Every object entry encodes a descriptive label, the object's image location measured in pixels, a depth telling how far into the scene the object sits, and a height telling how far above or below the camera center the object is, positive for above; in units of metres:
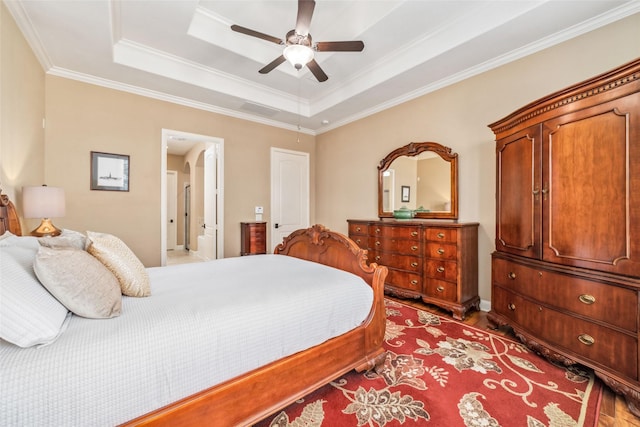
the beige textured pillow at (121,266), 1.45 -0.29
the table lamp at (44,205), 2.33 +0.08
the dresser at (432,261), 2.87 -0.55
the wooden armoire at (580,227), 1.62 -0.09
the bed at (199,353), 0.88 -0.57
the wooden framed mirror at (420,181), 3.39 +0.46
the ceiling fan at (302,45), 2.21 +1.51
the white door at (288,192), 4.98 +0.42
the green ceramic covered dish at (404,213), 3.68 +0.02
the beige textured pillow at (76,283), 1.11 -0.30
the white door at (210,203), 4.43 +0.18
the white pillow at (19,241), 1.29 -0.14
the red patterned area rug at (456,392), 1.48 -1.12
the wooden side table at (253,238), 4.43 -0.40
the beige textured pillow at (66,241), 1.39 -0.15
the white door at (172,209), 7.36 +0.13
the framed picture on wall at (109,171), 3.37 +0.54
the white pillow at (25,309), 0.89 -0.34
